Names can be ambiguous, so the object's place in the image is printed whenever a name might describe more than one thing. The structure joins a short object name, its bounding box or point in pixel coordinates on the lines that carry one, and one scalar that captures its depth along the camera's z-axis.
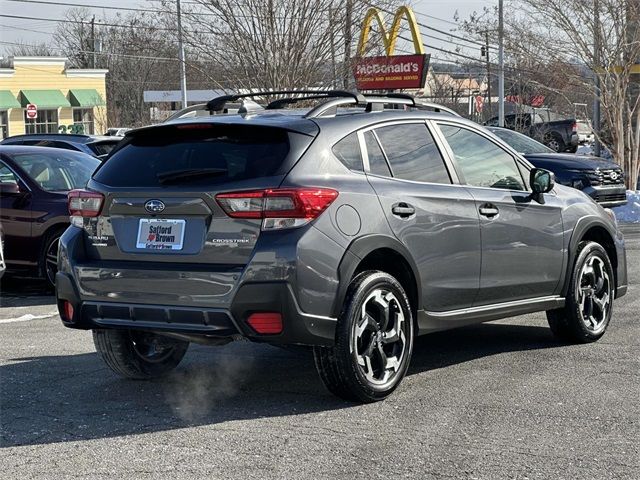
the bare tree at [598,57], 21.97
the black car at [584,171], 17.50
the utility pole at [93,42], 73.34
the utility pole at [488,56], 31.39
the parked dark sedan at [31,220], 11.28
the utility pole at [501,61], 26.80
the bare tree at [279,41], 20.20
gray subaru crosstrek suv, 5.77
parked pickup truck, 37.72
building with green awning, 54.34
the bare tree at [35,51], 84.38
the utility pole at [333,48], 20.39
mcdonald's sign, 22.00
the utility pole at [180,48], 21.78
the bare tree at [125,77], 69.25
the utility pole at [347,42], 20.28
